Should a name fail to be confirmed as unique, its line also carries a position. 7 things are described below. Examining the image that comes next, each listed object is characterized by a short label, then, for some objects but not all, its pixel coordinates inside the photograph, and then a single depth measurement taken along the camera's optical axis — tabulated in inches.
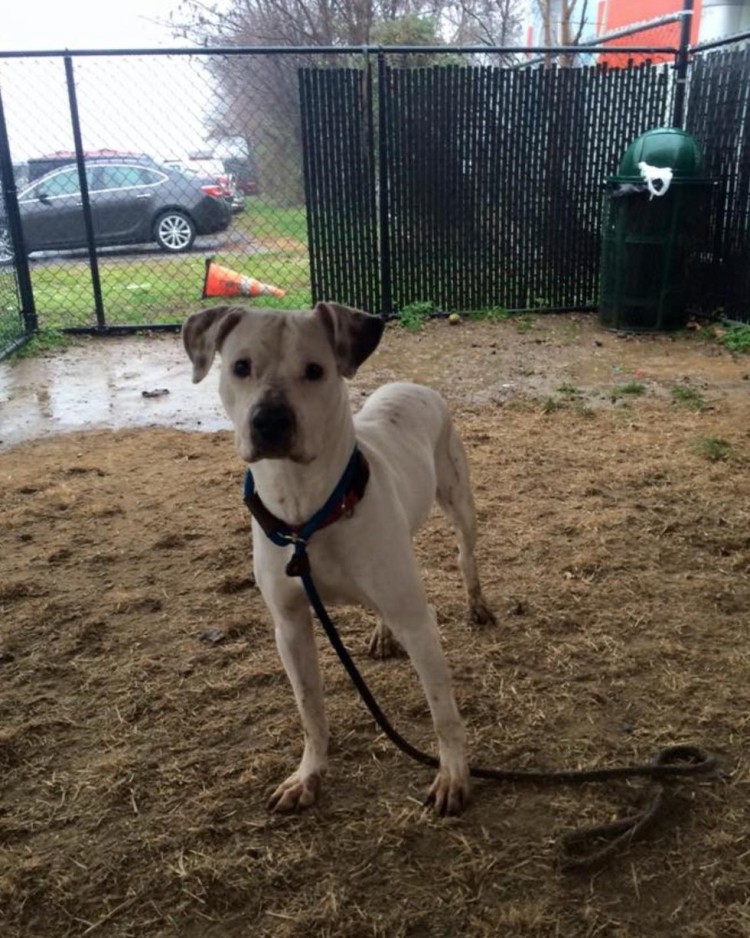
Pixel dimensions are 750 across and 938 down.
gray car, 429.1
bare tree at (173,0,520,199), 441.1
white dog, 80.8
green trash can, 299.4
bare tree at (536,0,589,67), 455.1
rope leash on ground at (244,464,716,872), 85.3
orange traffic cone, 388.2
